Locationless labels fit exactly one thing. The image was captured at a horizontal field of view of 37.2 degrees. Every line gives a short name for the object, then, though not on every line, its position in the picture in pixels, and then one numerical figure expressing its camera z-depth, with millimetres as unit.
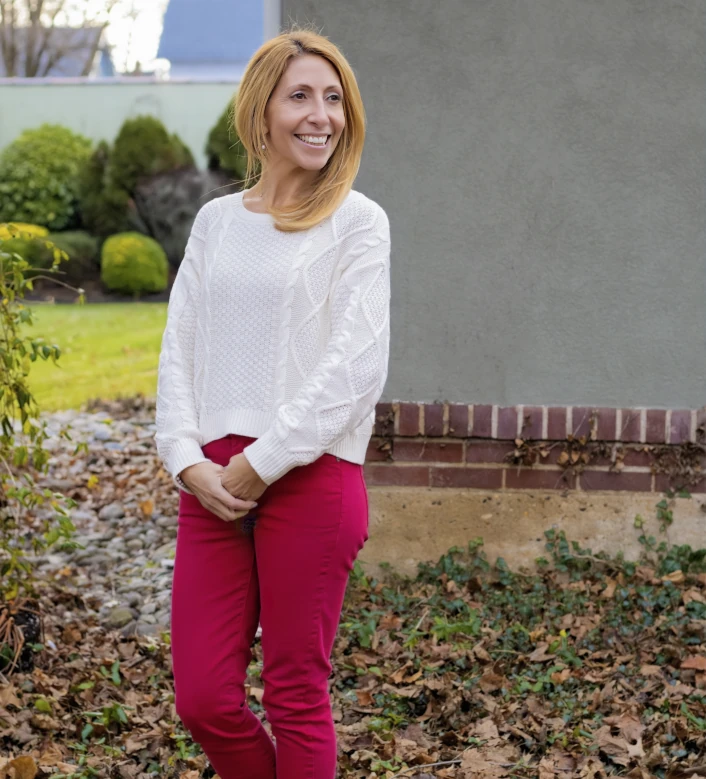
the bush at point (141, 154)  14523
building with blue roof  32938
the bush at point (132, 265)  13469
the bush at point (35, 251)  12877
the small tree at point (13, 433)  3592
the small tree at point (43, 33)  22281
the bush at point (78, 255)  13867
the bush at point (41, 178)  14750
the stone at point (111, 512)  5926
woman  2217
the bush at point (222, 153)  14375
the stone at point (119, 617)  4361
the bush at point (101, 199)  14469
